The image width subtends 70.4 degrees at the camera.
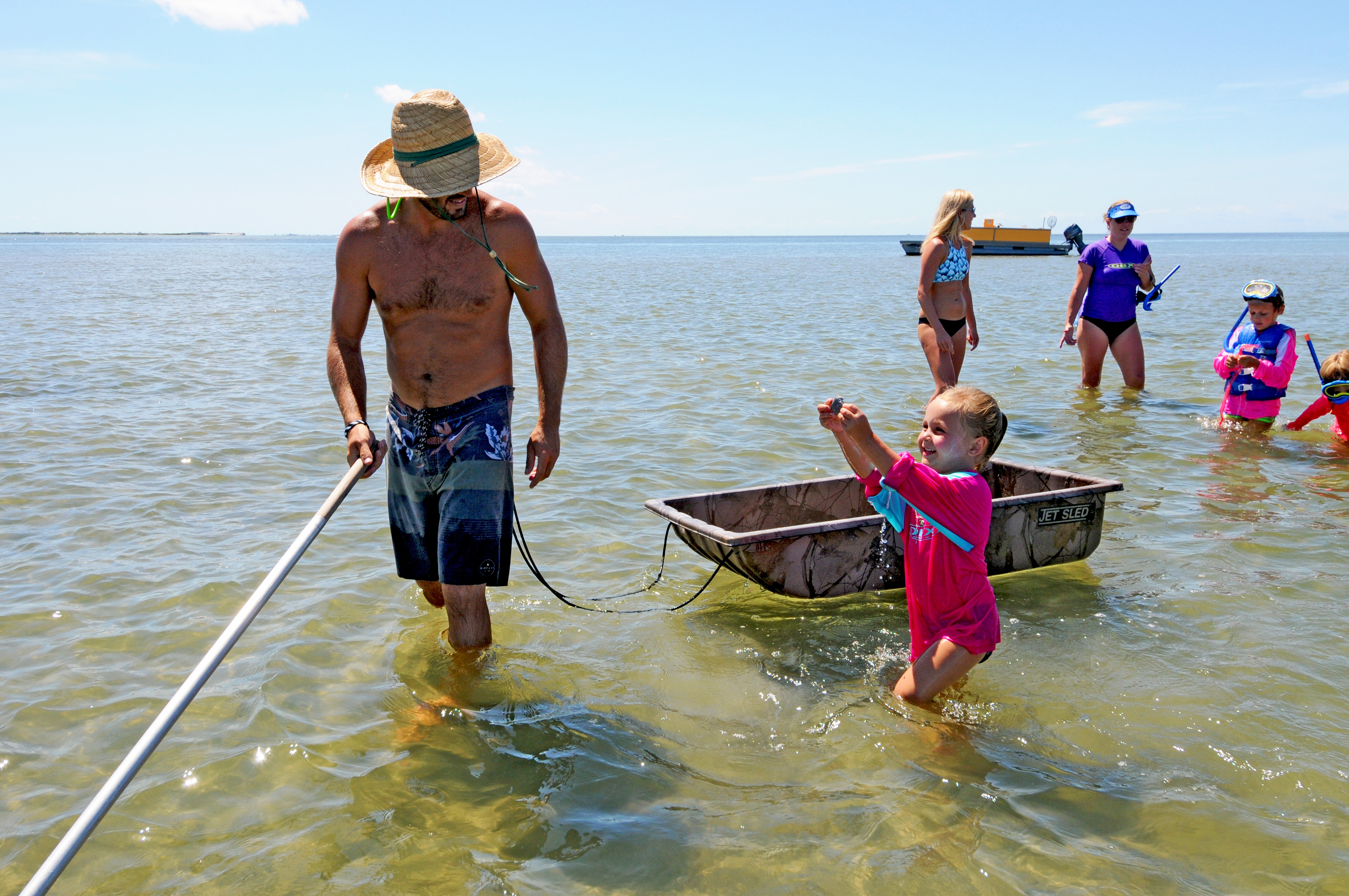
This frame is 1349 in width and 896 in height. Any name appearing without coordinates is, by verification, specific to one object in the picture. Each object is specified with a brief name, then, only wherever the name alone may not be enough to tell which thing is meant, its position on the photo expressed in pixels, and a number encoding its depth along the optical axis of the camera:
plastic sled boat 4.79
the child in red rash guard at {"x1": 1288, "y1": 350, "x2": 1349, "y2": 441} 8.24
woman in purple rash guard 9.80
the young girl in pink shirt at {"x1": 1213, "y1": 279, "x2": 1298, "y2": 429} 8.79
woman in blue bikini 7.69
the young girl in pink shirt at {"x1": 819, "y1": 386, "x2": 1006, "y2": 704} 3.54
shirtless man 3.70
